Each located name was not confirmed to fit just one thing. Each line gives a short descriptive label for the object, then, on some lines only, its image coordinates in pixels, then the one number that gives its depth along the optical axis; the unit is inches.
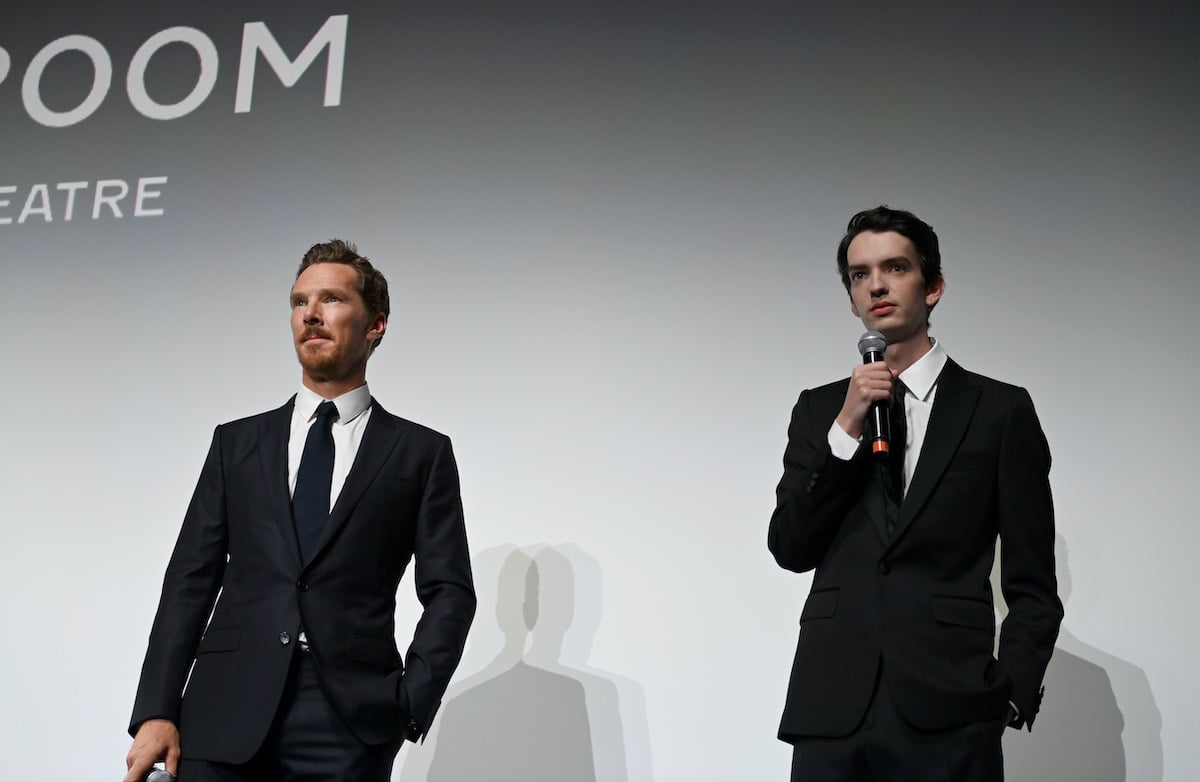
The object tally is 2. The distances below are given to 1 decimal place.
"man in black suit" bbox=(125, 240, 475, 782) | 85.8
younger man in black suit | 79.0
